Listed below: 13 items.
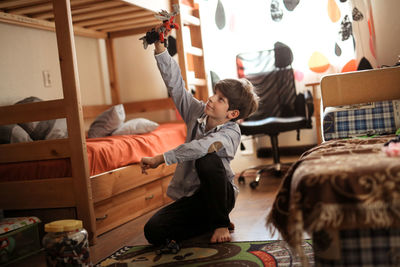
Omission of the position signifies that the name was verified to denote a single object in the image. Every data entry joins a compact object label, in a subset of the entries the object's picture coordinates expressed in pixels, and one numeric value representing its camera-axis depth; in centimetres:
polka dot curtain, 333
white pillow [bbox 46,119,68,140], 239
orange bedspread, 225
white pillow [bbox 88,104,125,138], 307
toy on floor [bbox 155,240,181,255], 185
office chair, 346
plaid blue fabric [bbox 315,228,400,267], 116
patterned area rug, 163
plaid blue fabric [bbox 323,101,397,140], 213
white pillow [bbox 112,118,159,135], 309
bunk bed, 215
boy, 195
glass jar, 160
